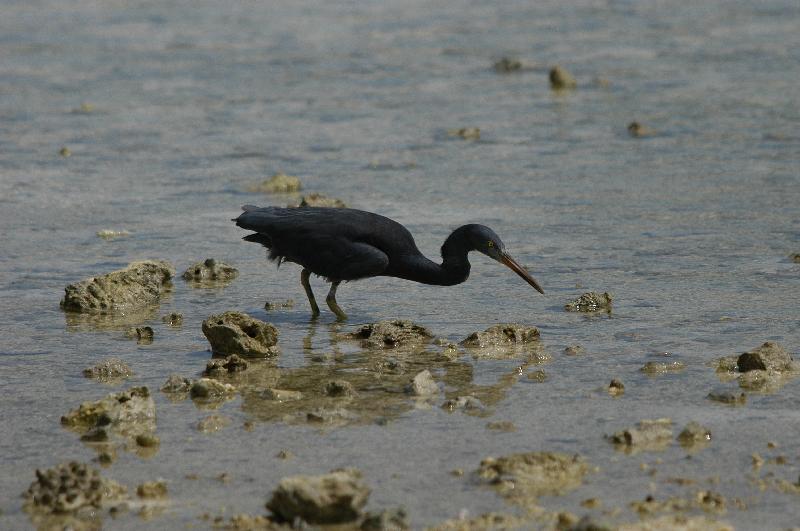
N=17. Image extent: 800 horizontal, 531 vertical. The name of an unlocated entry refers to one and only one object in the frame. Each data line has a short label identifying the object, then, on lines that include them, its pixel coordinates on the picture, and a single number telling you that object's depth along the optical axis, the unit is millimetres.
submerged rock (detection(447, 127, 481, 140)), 30406
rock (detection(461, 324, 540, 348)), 17078
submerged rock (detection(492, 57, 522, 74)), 38375
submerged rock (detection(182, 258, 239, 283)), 20406
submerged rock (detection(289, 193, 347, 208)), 24391
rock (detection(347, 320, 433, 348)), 17234
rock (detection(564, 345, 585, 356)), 16578
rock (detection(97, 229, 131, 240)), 23109
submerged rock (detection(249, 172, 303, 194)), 26047
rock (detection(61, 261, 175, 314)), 18734
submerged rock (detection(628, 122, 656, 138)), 30219
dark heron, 18875
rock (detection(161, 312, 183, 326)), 18312
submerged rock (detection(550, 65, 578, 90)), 35594
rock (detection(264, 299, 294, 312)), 19328
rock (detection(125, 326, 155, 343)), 17547
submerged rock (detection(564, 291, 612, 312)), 18453
